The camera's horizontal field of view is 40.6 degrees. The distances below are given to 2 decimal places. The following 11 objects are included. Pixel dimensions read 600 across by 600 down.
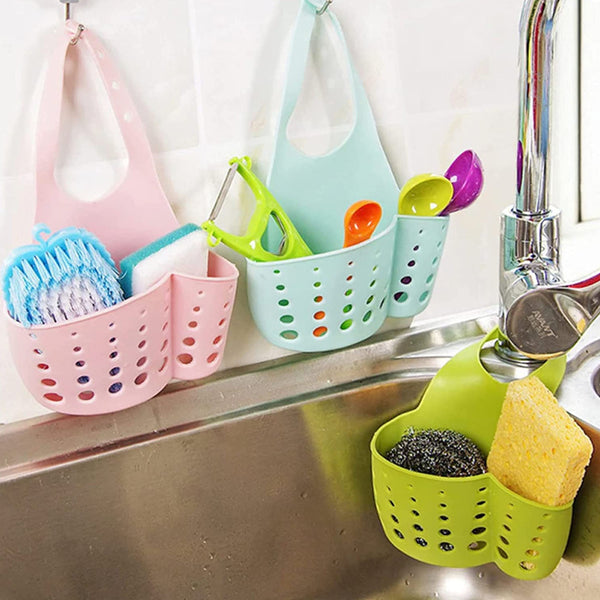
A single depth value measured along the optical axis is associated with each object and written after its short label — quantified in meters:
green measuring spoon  0.76
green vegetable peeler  0.74
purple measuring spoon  0.78
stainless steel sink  0.73
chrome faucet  0.61
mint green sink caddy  0.74
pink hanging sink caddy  0.66
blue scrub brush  0.62
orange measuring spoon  0.74
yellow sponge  0.62
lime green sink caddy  0.68
